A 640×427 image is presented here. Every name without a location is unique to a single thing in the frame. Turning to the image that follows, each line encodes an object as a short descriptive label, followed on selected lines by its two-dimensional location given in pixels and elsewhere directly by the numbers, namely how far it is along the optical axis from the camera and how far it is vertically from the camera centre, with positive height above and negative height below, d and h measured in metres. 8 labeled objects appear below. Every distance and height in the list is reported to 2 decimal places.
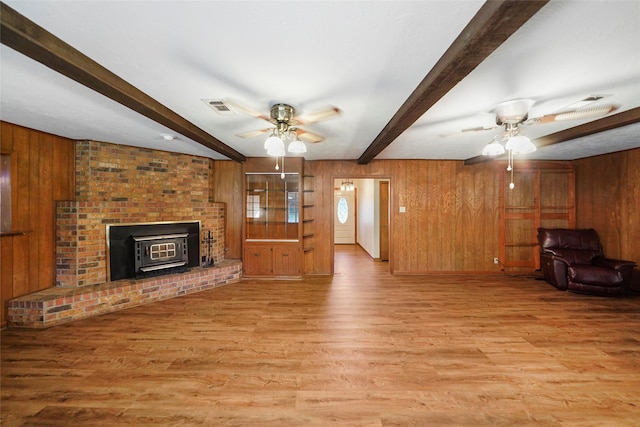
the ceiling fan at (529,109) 2.14 +0.90
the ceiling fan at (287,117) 2.16 +0.90
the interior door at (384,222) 6.38 -0.29
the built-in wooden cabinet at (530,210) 4.89 +0.00
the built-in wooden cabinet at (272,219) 4.68 -0.15
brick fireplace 2.93 -0.14
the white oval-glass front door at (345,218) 9.26 -0.26
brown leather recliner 3.59 -0.86
